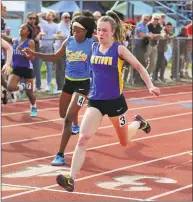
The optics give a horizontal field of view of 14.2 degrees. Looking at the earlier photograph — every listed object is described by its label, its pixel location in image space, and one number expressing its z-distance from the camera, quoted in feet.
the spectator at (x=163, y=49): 70.03
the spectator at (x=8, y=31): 55.00
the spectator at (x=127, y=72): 66.31
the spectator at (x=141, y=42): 64.13
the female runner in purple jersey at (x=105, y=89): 21.93
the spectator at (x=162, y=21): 67.77
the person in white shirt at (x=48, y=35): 55.42
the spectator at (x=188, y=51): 77.85
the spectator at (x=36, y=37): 42.75
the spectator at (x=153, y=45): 64.49
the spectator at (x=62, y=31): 52.95
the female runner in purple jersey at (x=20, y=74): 46.75
